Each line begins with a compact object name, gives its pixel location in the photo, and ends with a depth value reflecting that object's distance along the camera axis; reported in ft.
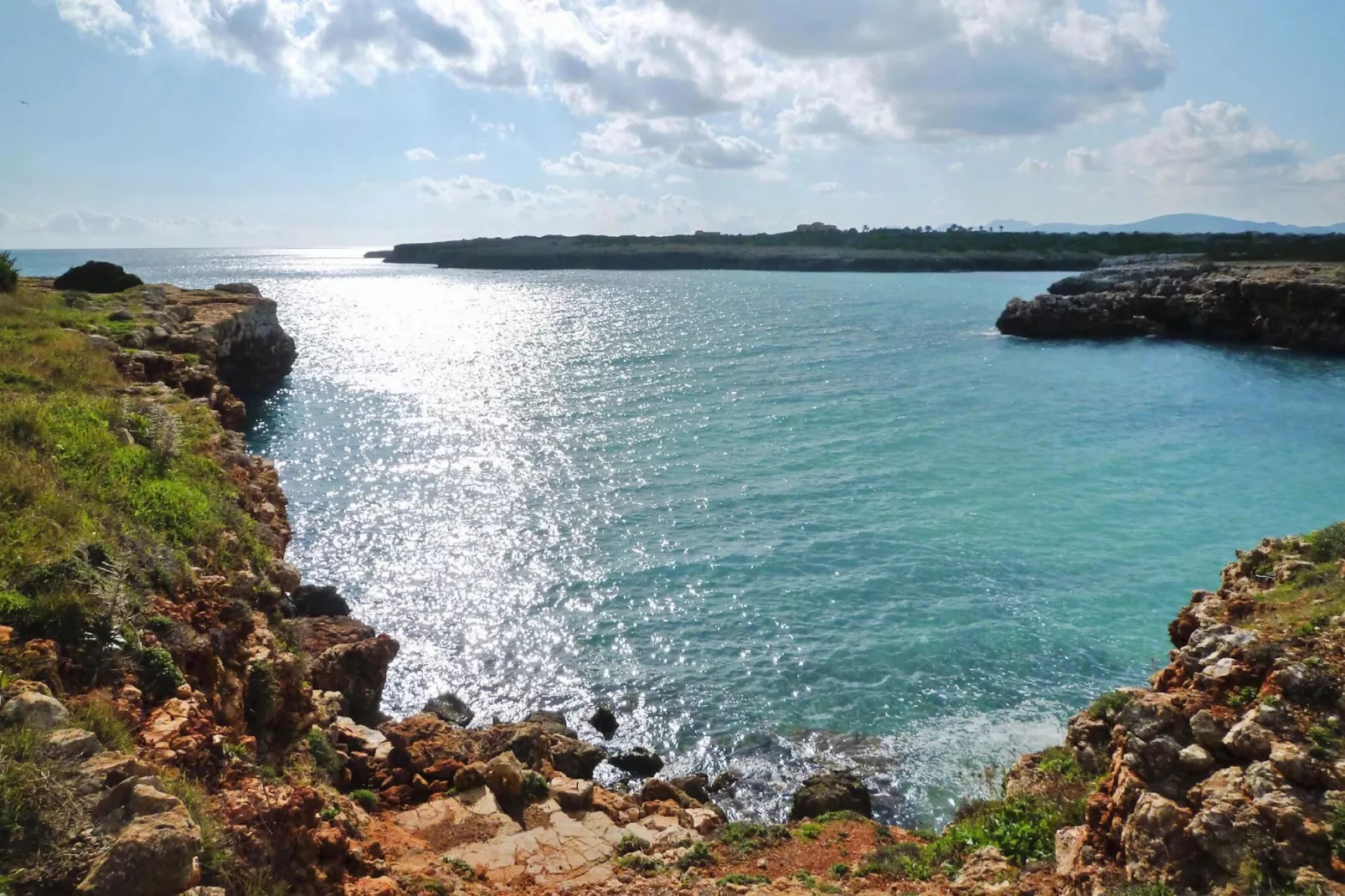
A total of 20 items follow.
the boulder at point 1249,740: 25.23
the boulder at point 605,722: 58.14
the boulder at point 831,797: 47.06
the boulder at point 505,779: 41.37
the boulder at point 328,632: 54.29
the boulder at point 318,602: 68.13
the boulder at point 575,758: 51.29
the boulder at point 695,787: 50.11
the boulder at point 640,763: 53.72
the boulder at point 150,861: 18.21
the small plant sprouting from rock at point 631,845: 37.42
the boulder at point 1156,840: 24.41
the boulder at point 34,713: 21.48
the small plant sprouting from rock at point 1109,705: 34.73
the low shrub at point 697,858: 35.73
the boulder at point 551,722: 55.67
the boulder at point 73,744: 20.83
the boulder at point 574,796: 42.27
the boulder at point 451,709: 57.93
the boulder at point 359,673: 52.80
